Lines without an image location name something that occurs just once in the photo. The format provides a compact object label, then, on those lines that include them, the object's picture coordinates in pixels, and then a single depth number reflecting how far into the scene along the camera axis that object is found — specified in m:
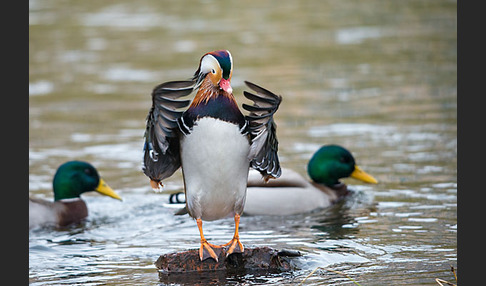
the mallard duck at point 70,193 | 18.47
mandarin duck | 12.15
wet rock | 13.55
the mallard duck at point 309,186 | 18.69
